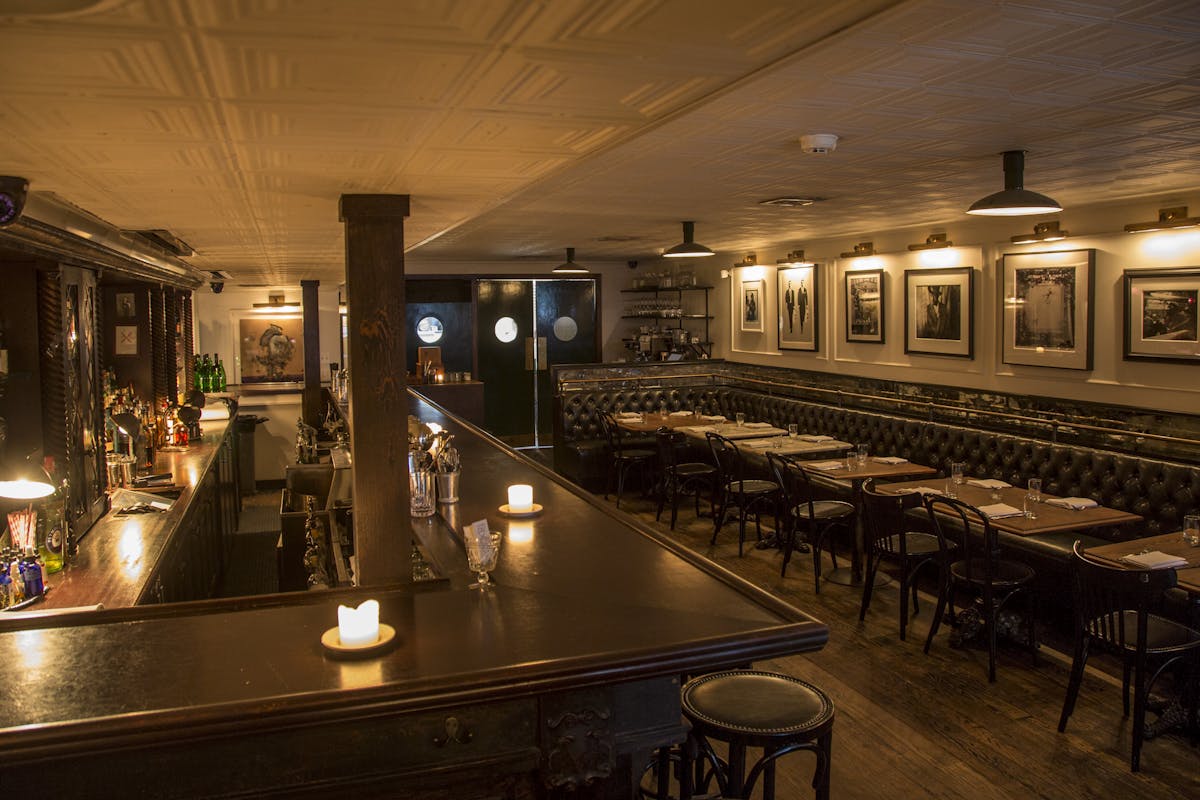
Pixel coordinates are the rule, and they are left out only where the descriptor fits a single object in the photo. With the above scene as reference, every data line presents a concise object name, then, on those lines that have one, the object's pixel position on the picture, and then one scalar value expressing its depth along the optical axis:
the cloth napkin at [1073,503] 5.25
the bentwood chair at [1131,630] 3.85
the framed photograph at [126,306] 6.81
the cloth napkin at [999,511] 5.00
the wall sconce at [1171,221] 5.84
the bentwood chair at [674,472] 8.45
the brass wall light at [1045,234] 6.84
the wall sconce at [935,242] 8.07
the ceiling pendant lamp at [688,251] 7.16
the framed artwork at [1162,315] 5.88
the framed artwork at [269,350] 12.02
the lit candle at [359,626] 2.06
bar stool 2.62
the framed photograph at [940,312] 7.86
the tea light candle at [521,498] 3.56
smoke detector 3.72
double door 13.73
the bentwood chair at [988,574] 4.84
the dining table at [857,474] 6.57
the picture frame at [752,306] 11.22
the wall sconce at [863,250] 9.02
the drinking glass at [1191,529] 4.42
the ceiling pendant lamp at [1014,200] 4.12
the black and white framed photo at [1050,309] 6.71
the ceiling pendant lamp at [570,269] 10.27
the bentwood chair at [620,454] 9.48
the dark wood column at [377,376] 2.75
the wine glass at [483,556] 2.55
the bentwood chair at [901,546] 5.30
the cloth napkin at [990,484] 5.78
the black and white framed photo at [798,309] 10.11
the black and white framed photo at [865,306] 9.06
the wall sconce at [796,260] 10.23
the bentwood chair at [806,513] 6.52
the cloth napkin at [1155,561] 3.94
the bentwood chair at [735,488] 7.52
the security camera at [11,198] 2.33
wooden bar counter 1.73
